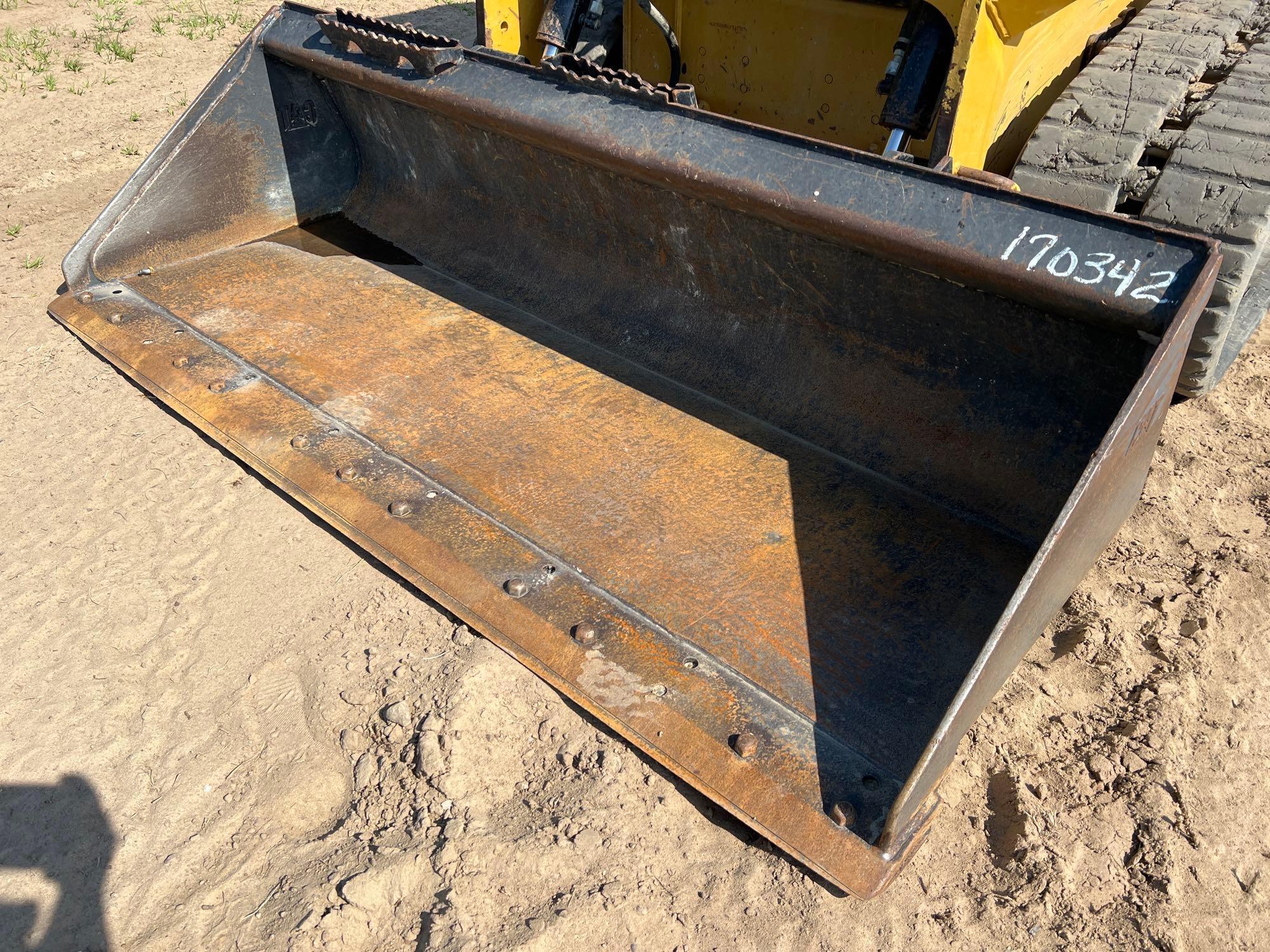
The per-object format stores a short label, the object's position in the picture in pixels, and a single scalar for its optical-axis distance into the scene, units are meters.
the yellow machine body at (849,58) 2.26
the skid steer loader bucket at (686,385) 1.68
